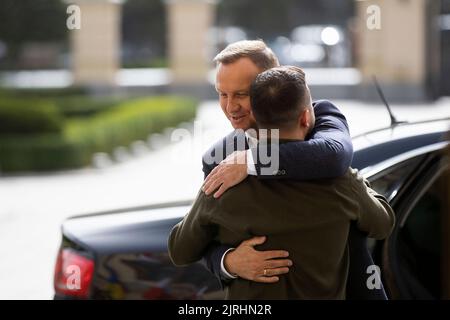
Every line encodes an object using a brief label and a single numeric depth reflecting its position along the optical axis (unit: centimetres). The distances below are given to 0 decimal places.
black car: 600
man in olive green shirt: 422
